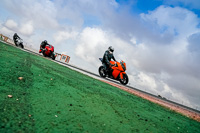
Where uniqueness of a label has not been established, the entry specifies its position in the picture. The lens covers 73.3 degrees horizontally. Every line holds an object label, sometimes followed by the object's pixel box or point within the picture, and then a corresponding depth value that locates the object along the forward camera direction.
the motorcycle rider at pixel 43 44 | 16.14
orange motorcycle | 9.32
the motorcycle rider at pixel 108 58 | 9.69
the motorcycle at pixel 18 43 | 17.41
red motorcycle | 15.52
